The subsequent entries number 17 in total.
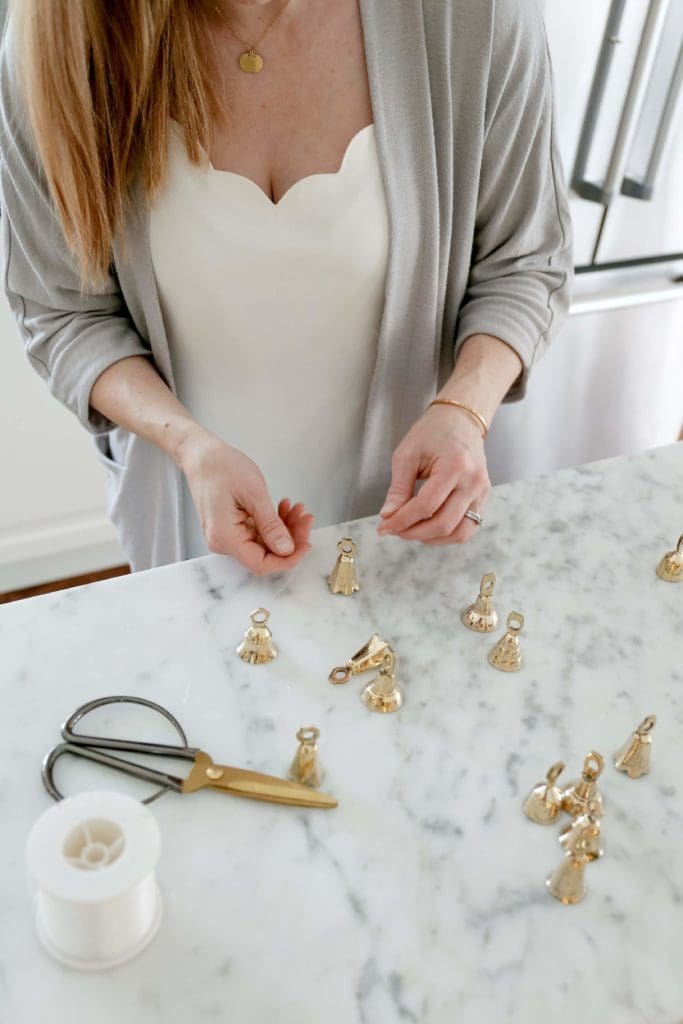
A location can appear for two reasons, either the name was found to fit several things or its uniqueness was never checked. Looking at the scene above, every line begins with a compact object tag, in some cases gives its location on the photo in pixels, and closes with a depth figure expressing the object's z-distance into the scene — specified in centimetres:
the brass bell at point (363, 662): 73
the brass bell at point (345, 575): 81
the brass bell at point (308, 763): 64
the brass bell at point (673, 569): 87
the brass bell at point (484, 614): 79
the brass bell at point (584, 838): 60
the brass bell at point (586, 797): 63
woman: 87
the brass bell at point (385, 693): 71
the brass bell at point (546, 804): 64
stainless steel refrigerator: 165
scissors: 63
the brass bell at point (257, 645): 74
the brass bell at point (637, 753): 68
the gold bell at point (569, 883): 59
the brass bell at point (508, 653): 76
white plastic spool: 50
